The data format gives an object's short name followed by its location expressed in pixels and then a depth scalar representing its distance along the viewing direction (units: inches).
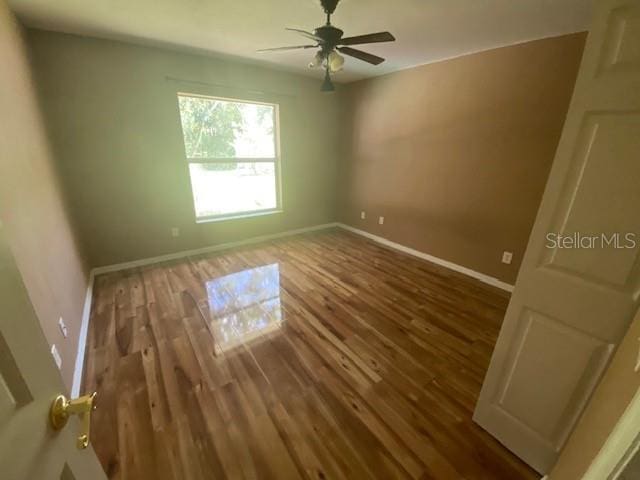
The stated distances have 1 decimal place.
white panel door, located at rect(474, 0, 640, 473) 34.0
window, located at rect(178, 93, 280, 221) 135.3
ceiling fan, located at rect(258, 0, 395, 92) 70.8
